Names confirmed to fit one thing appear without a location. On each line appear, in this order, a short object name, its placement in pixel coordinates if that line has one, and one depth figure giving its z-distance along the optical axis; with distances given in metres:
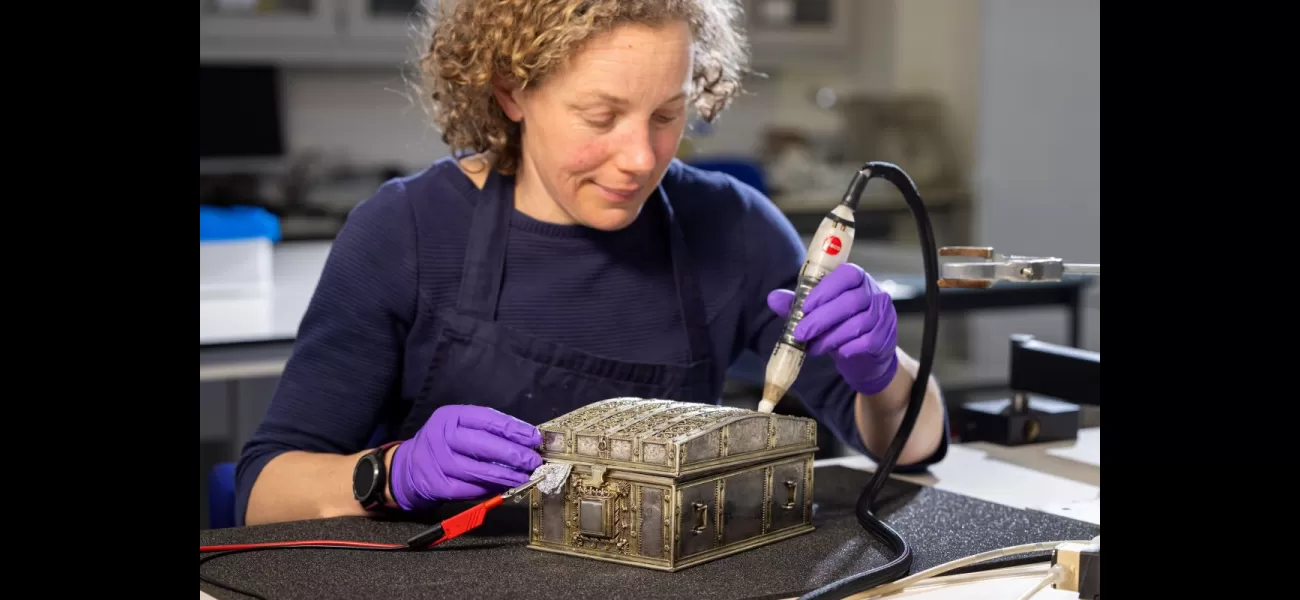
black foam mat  0.98
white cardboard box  2.79
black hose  1.01
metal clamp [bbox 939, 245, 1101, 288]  1.12
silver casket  1.02
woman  1.27
